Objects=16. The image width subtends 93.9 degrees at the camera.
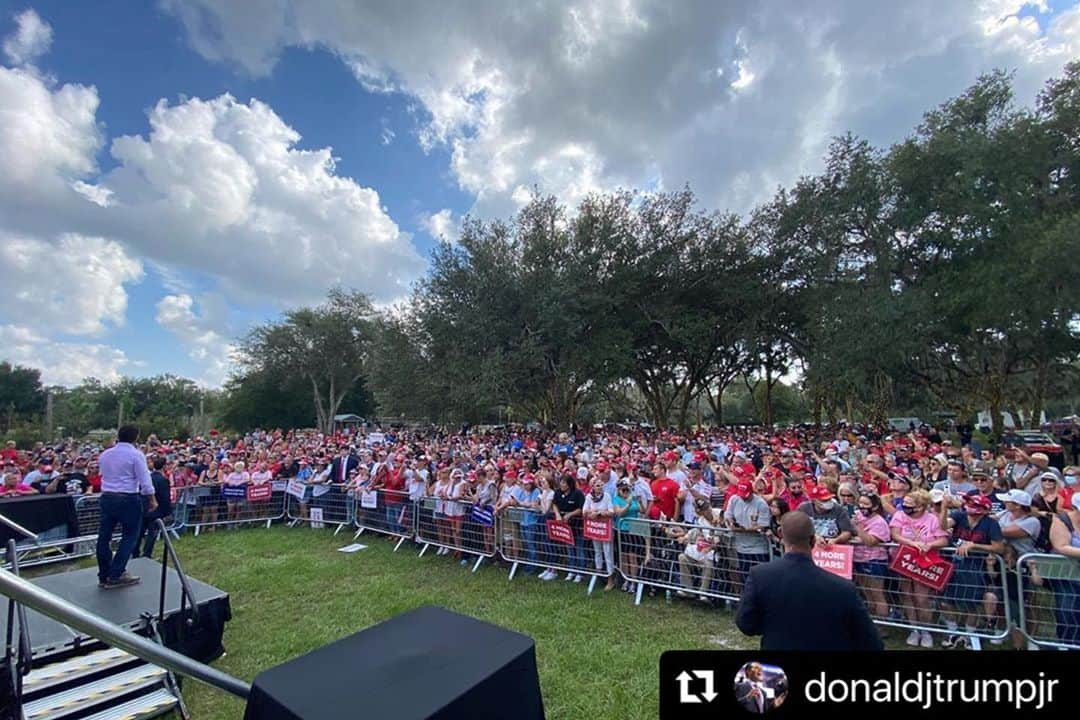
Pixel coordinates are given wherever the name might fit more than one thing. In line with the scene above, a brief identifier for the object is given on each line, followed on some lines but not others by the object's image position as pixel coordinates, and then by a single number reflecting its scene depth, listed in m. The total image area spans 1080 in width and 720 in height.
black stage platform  4.28
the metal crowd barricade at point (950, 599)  4.80
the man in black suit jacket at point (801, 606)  2.46
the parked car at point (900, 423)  30.91
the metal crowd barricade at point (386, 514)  9.50
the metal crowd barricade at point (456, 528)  8.15
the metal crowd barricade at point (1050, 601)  4.51
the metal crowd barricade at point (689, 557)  6.06
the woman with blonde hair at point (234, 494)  11.48
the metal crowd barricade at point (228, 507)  11.17
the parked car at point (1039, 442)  14.60
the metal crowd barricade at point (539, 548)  7.19
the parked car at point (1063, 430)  21.26
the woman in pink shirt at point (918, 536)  5.09
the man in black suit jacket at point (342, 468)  11.98
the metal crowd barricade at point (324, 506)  11.02
